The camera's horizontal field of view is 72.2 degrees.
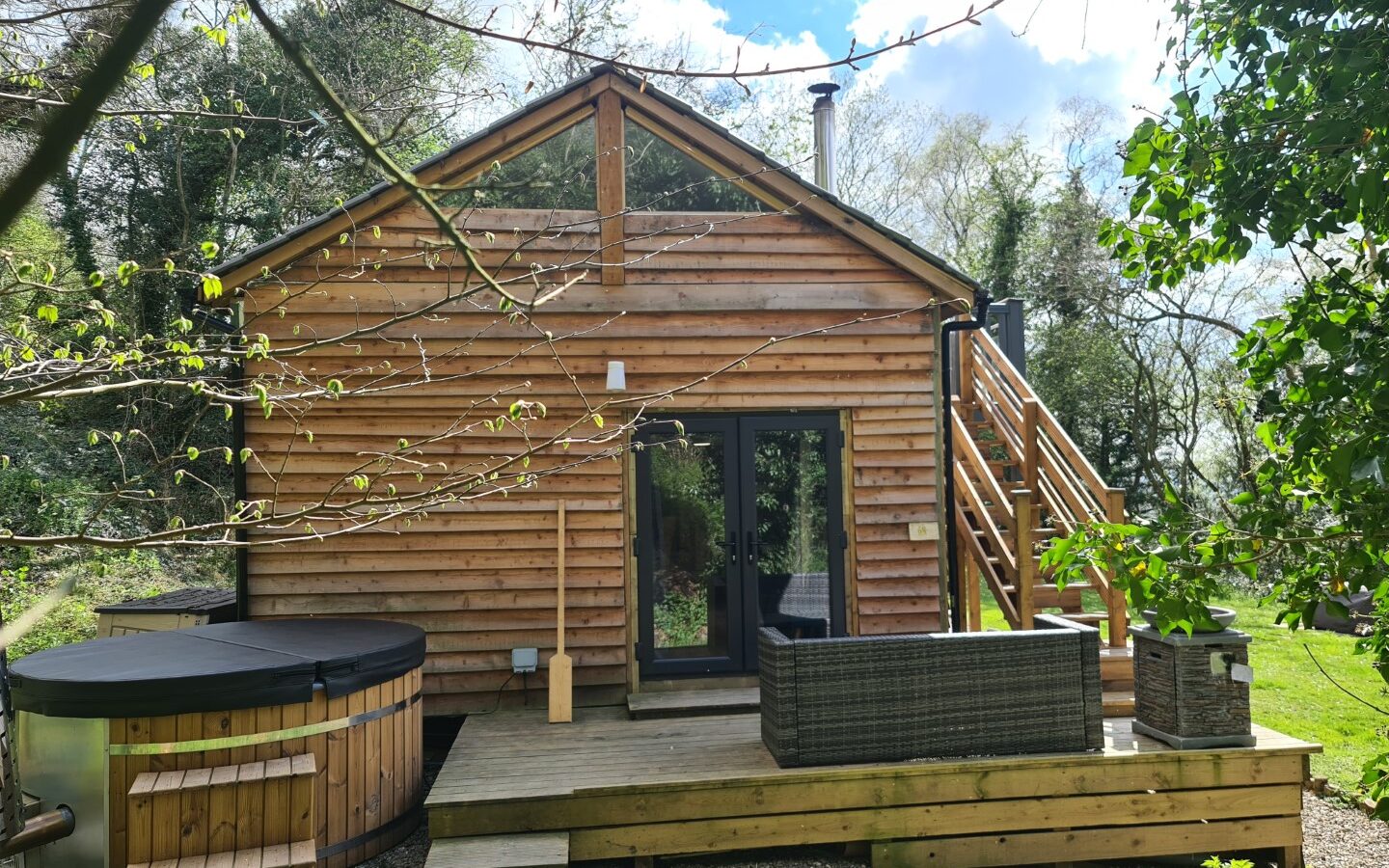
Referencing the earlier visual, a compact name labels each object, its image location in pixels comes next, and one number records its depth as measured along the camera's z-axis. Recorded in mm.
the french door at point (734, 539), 6988
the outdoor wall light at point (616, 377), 6668
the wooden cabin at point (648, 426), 6738
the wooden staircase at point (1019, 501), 7090
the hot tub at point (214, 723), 4535
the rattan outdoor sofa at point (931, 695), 5266
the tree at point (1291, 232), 2375
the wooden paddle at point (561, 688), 6398
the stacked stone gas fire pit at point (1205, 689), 5383
